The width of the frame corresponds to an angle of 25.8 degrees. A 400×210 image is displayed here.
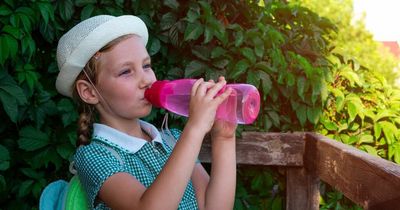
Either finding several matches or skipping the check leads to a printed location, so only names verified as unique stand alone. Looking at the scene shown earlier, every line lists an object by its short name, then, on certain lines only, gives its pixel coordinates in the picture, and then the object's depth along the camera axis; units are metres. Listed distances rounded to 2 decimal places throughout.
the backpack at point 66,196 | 1.75
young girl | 1.61
